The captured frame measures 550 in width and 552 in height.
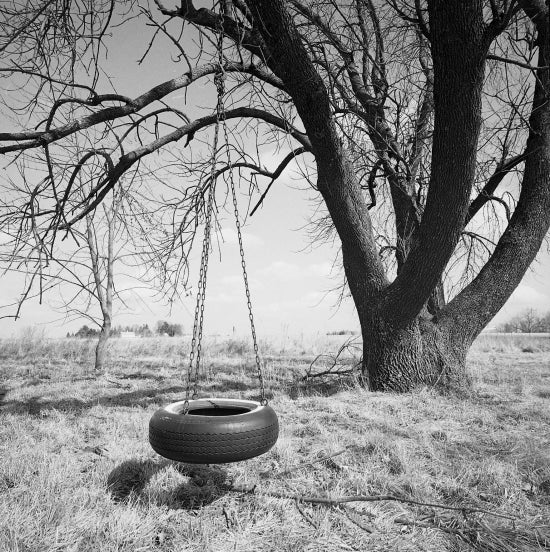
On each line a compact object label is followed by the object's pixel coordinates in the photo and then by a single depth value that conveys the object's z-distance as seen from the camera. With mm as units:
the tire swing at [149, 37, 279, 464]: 2605
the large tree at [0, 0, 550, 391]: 5031
